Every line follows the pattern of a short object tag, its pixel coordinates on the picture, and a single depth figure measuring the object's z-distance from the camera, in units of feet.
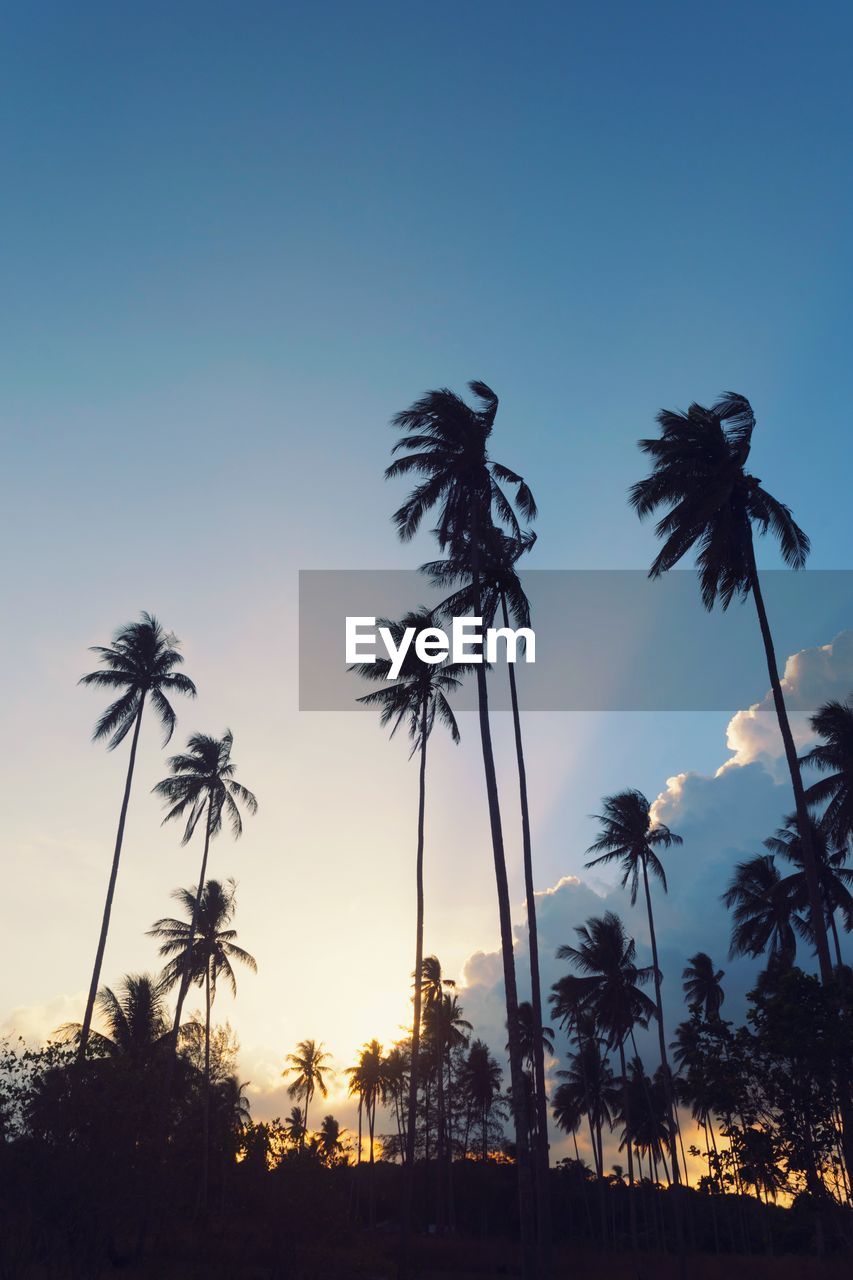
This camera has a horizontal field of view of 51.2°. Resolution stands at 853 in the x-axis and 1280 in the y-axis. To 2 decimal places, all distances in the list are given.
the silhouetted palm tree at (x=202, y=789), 170.91
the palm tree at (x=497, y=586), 101.43
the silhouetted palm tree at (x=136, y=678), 139.85
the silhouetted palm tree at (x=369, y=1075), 285.84
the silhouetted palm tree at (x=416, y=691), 119.24
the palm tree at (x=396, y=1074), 252.42
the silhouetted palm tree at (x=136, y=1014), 186.70
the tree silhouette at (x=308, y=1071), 293.23
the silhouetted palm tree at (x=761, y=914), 171.63
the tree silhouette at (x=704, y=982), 242.37
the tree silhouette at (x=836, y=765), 125.90
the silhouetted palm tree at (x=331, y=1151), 92.13
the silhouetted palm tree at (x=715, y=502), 91.20
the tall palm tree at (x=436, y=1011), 224.74
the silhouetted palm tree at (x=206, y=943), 176.96
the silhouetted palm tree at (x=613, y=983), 188.75
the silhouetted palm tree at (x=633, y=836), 168.86
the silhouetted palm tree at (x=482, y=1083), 266.77
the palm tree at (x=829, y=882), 137.32
